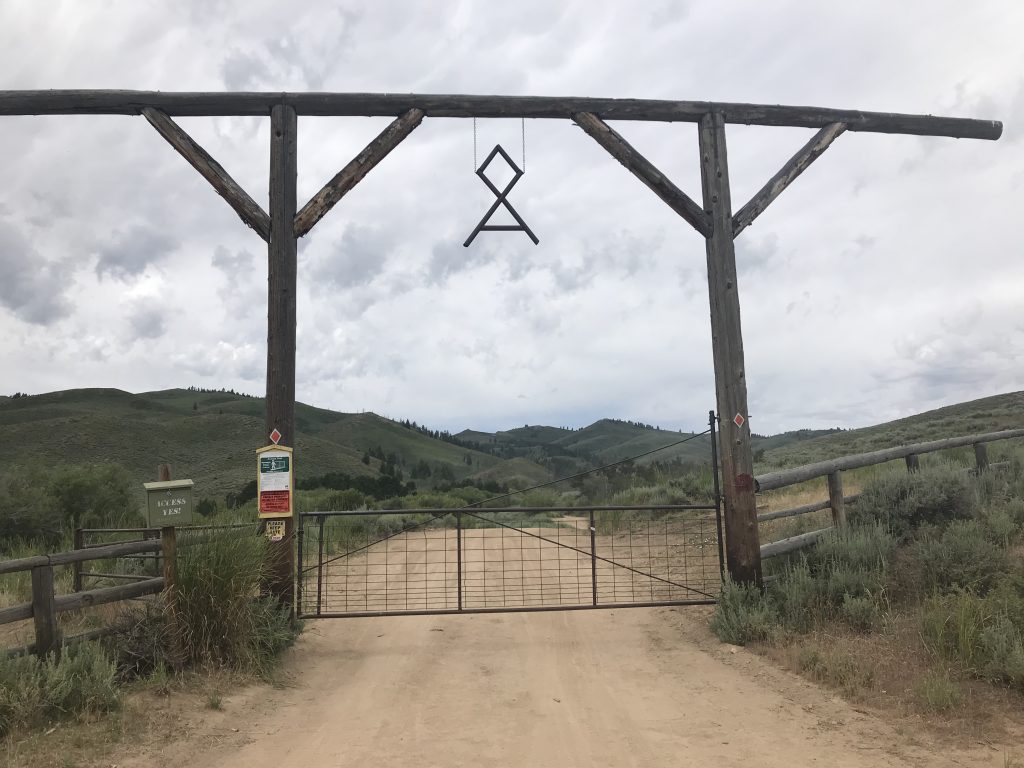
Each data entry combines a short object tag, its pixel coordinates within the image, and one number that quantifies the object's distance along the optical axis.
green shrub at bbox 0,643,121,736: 4.79
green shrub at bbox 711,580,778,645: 7.63
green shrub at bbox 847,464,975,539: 9.16
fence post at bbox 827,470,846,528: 9.52
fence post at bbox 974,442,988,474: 11.65
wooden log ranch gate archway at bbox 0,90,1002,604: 8.23
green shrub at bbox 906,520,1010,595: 7.33
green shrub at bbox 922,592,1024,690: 5.51
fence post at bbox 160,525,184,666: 6.22
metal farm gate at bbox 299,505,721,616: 10.16
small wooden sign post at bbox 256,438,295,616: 7.86
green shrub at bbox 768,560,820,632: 7.58
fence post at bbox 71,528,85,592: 8.88
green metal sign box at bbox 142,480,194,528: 6.31
